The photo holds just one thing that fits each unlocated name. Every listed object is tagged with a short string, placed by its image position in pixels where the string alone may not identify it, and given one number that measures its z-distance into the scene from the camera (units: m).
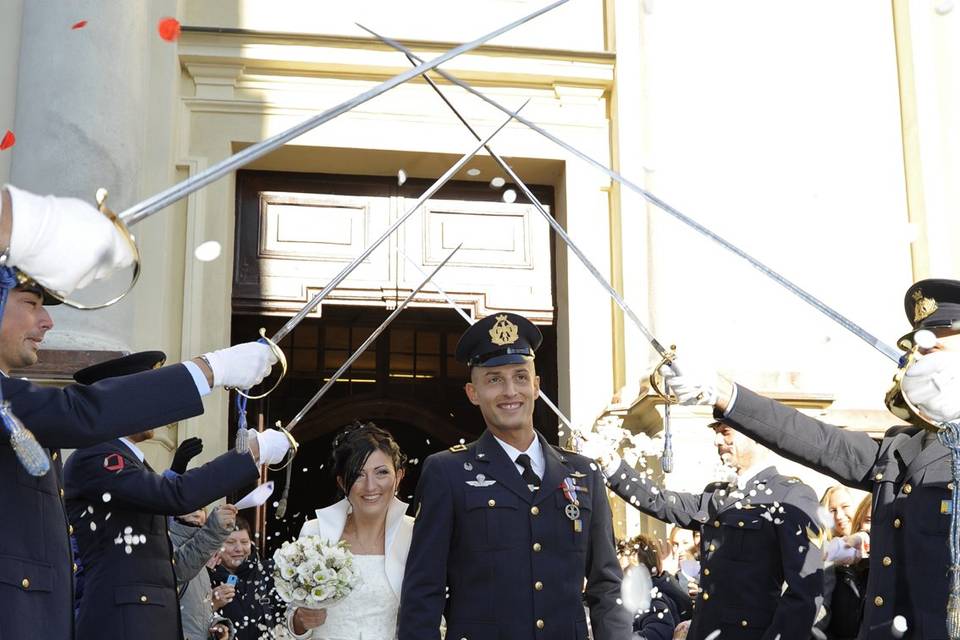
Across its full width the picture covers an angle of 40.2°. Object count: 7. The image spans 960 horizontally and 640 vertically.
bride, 4.50
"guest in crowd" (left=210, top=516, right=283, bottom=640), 6.27
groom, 3.86
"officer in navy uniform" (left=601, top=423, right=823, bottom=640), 4.98
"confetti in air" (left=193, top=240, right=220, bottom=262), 7.48
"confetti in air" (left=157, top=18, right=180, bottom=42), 7.51
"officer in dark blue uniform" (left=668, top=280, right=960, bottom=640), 3.69
